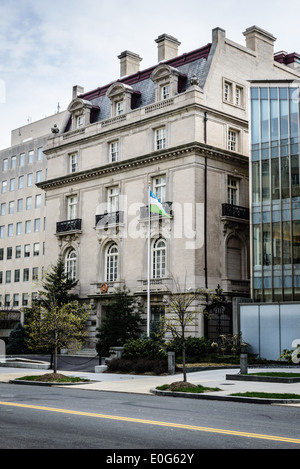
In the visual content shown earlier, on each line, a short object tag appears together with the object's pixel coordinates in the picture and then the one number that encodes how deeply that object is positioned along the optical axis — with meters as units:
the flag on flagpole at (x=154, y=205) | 39.06
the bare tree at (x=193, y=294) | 40.72
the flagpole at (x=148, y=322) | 37.31
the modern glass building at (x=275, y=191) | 38.41
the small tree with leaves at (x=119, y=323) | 41.75
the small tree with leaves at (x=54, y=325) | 30.02
